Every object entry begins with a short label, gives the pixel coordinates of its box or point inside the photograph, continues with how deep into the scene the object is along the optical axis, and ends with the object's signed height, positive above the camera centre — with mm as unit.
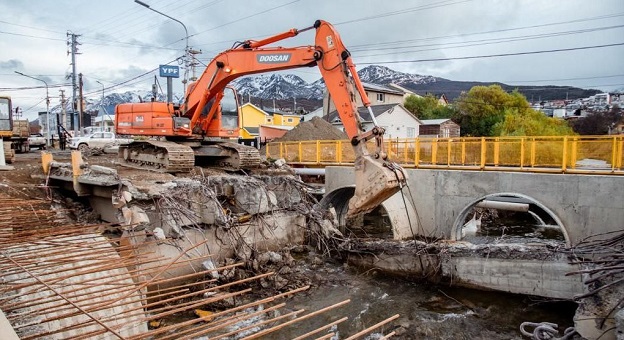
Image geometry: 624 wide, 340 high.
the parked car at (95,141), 22891 +327
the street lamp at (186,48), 16567 +5174
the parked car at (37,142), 24438 +247
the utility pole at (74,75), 29281 +5486
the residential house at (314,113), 42250 +3675
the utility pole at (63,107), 36125 +4051
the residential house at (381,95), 40094 +5603
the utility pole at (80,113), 30062 +2563
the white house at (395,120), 31531 +2281
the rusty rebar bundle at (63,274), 3749 -1547
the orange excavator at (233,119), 6723 +766
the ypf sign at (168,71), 21031 +4047
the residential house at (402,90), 47791 +7343
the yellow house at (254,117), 44594 +3522
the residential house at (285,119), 46594 +3380
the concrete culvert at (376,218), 11453 -2380
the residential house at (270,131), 35938 +1452
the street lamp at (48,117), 30294 +2584
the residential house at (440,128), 34938 +1739
